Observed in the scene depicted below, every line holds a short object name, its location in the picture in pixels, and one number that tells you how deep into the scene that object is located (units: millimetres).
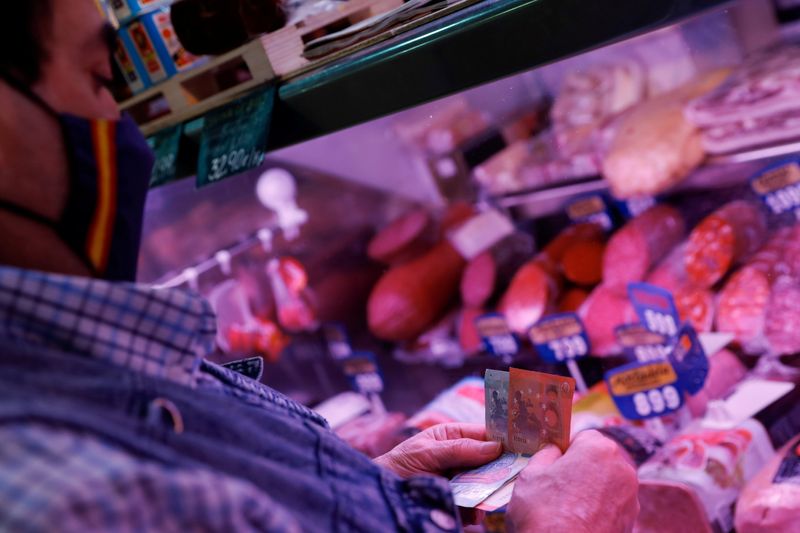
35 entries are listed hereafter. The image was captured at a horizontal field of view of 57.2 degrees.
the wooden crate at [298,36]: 1537
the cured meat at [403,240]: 2758
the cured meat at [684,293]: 2016
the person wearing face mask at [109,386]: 617
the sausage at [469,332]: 2486
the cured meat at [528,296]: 2279
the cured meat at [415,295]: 2635
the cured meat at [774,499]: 1416
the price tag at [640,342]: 1813
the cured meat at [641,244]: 2164
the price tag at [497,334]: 2250
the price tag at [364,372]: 2406
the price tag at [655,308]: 1754
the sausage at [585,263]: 2375
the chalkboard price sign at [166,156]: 1751
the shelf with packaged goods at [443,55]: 1120
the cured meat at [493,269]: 2533
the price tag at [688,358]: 1663
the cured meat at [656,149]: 2119
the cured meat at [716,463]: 1564
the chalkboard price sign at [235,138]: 1518
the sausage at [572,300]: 2369
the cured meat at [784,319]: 1816
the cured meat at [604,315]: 2057
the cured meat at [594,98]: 2473
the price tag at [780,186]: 1908
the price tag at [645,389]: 1676
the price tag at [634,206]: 2355
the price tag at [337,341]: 2744
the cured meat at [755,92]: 1890
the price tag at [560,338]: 2020
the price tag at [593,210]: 2461
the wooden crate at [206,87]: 1618
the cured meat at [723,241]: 2037
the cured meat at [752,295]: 1889
